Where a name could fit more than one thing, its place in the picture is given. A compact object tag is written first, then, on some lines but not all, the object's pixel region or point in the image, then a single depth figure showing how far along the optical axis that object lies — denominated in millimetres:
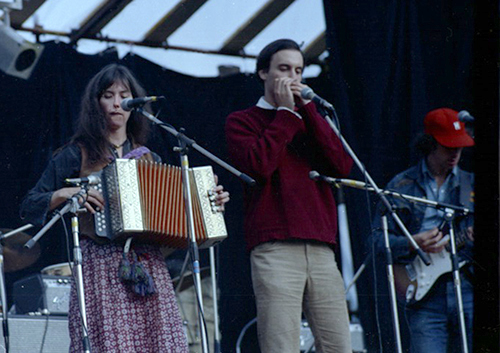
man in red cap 9719
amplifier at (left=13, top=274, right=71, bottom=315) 10281
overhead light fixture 11047
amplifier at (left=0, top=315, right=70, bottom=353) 9719
